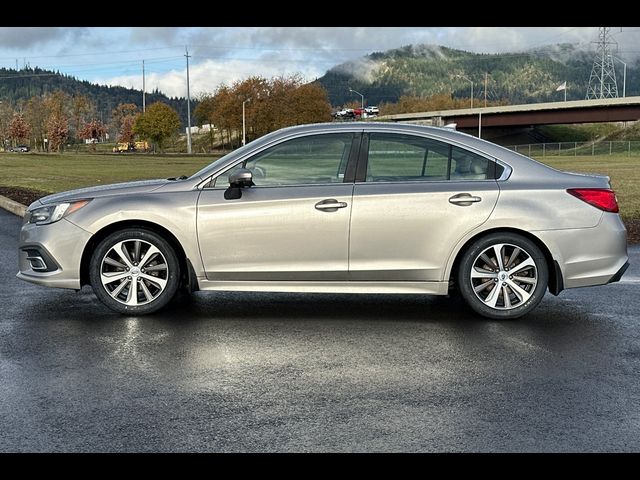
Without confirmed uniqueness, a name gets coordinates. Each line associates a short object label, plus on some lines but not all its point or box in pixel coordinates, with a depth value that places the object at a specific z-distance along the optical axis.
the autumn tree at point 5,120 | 143.88
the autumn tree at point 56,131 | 124.75
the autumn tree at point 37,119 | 133.62
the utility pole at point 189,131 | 101.29
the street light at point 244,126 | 95.78
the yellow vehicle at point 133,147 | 127.62
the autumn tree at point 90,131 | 137.25
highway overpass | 89.00
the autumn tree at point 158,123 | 108.00
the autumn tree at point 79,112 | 139.12
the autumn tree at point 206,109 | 121.32
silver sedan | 6.38
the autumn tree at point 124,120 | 147.25
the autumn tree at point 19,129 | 136.25
